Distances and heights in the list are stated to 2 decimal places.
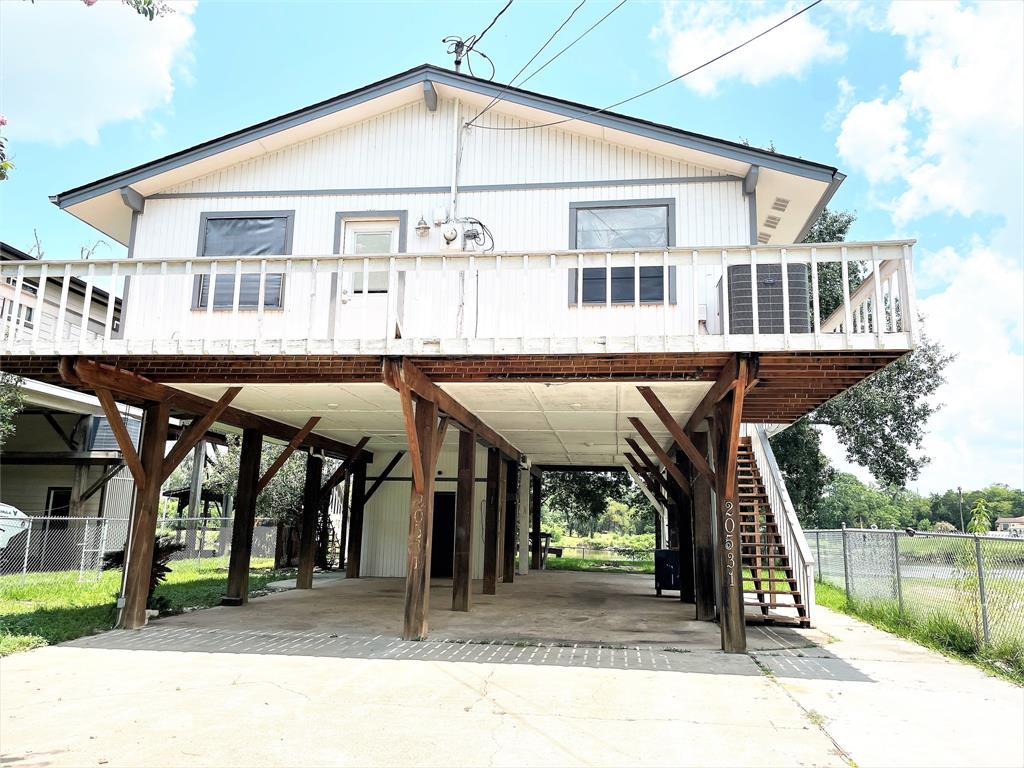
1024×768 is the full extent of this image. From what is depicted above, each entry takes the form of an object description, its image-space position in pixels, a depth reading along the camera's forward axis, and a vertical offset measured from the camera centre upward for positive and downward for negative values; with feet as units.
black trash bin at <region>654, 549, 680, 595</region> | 46.75 -3.51
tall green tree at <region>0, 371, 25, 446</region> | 39.47 +5.35
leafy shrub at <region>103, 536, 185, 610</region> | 32.96 -2.93
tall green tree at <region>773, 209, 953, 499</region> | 71.92 +9.84
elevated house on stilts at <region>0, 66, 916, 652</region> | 24.09 +7.76
